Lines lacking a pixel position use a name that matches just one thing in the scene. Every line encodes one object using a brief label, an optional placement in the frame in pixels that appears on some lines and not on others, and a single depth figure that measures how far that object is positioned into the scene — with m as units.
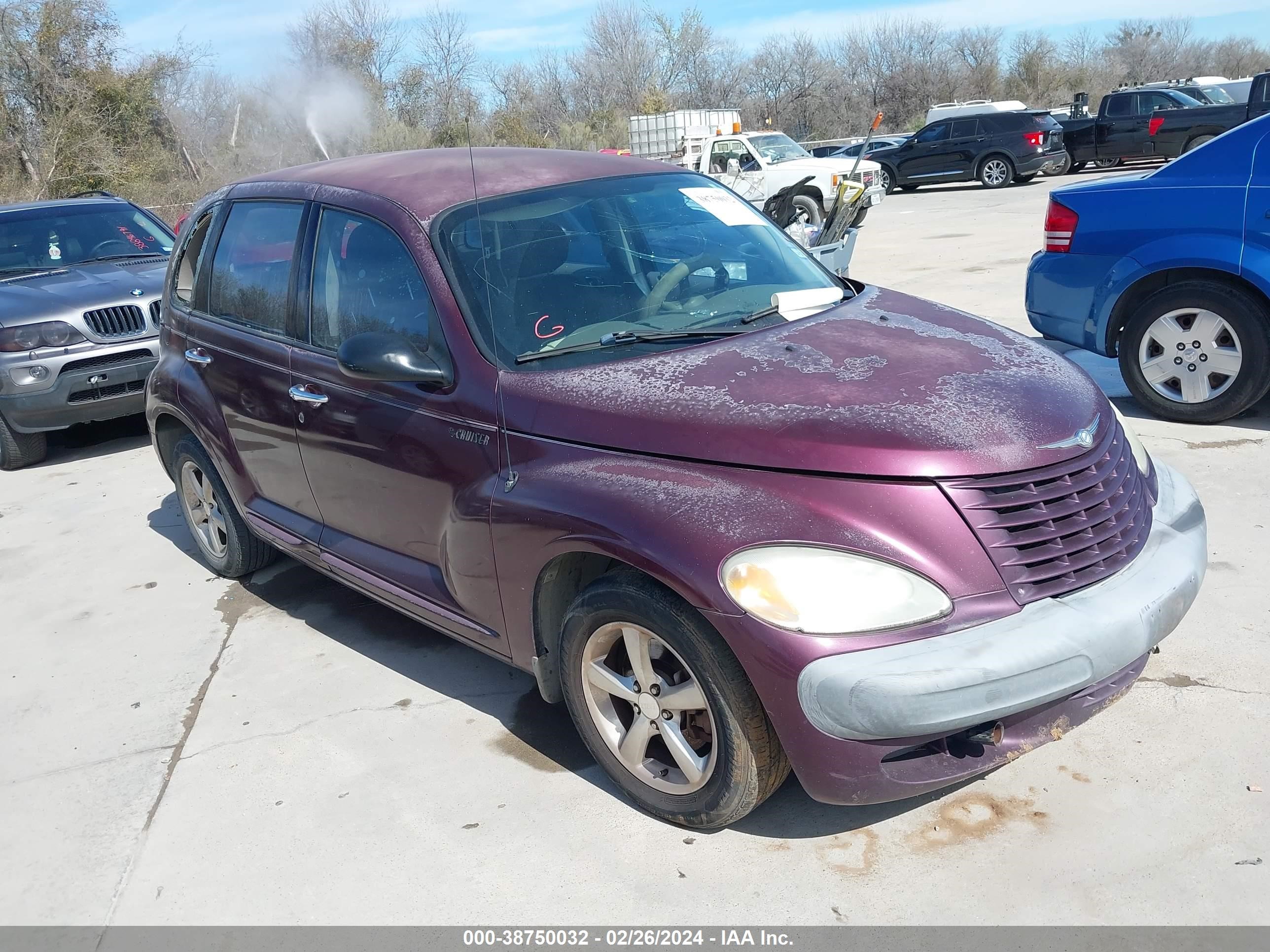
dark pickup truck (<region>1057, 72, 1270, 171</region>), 20.77
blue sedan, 5.46
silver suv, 7.45
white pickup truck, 17.92
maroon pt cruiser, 2.55
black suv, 22.09
